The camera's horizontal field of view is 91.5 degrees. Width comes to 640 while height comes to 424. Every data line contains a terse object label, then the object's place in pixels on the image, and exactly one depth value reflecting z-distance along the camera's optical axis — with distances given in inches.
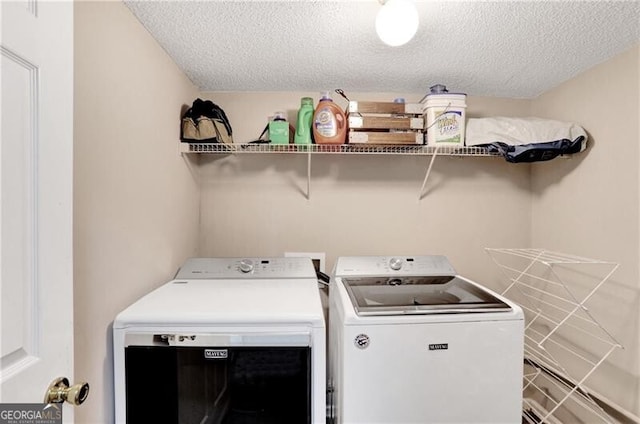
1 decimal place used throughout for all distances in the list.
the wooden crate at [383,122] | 73.0
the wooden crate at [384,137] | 73.2
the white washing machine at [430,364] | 51.4
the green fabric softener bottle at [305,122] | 75.4
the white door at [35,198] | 25.0
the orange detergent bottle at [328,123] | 73.1
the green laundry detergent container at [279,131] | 75.4
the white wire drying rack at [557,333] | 68.1
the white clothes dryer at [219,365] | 46.9
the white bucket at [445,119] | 73.8
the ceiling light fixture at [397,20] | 45.9
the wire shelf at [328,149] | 75.1
